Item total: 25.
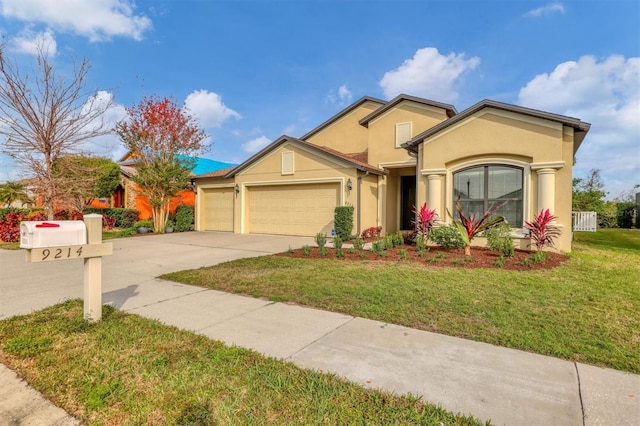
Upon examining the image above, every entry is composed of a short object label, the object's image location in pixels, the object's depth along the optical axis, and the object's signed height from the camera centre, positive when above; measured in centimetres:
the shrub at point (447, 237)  916 -59
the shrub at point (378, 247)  895 -90
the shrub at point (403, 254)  817 -101
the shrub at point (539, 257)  739 -93
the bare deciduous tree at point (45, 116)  1058 +335
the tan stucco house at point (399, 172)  951 +175
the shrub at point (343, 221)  1238 -25
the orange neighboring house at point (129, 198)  1912 +89
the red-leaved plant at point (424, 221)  1027 -15
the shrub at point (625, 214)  2207 +40
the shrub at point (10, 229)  1291 -78
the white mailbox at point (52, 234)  332 -25
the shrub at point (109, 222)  1713 -57
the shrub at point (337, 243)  862 -78
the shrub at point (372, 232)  1332 -71
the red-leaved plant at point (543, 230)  870 -33
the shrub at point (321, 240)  893 -73
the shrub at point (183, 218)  1714 -29
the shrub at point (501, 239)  809 -60
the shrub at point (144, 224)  1636 -63
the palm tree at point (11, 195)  1639 +84
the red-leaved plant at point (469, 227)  855 -27
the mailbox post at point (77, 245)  333 -39
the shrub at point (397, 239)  1043 -78
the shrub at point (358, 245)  903 -85
